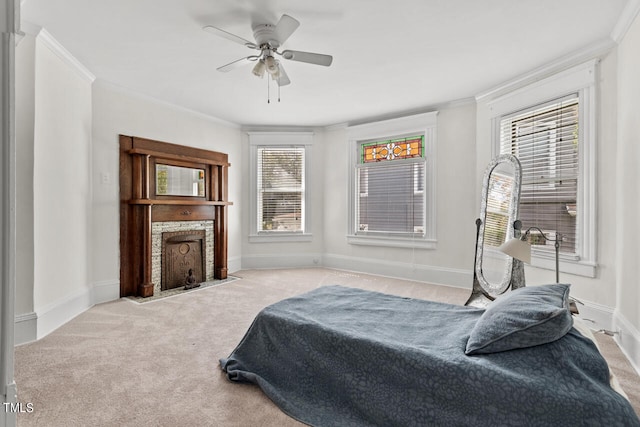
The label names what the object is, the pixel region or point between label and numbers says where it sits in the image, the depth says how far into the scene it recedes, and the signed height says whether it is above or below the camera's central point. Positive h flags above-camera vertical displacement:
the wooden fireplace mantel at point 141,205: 4.04 +0.06
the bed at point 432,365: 1.33 -0.72
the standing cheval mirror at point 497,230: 3.27 -0.21
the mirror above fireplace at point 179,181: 4.39 +0.40
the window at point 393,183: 4.80 +0.42
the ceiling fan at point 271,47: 2.39 +1.28
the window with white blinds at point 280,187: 5.76 +0.39
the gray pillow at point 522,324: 1.44 -0.51
